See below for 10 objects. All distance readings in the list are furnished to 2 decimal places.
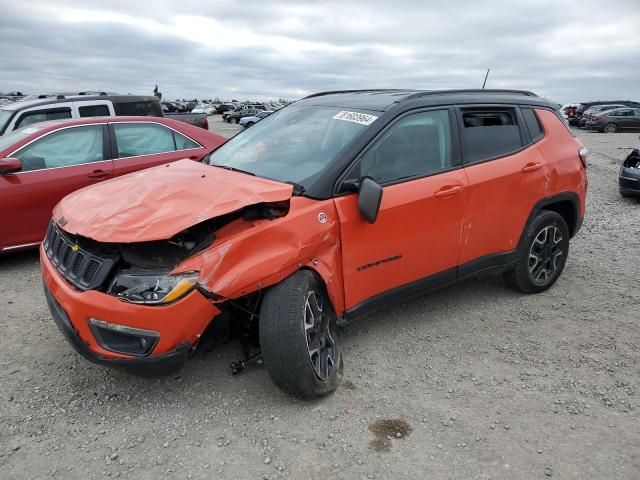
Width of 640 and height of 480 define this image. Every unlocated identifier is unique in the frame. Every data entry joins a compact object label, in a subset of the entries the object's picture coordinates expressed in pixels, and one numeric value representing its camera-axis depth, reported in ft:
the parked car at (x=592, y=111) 87.52
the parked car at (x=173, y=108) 134.03
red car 16.81
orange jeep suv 8.74
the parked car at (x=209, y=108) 178.22
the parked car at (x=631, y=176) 26.71
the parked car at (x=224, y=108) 194.27
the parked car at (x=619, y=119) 84.23
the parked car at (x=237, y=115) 138.24
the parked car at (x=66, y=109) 25.53
